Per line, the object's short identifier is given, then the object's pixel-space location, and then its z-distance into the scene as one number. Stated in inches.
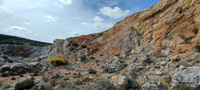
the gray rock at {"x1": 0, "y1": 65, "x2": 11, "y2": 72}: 293.6
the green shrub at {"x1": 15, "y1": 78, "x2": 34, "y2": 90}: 187.8
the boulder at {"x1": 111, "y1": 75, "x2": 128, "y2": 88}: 163.9
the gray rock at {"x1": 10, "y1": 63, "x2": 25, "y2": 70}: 303.6
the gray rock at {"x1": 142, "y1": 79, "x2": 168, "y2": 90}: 149.1
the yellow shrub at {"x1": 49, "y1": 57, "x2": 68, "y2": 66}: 394.6
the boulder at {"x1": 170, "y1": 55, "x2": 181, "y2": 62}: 203.8
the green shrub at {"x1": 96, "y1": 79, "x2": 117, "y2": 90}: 168.7
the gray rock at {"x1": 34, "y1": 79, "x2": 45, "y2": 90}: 202.7
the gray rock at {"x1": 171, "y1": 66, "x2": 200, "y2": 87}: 125.6
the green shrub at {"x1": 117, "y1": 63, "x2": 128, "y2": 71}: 263.8
